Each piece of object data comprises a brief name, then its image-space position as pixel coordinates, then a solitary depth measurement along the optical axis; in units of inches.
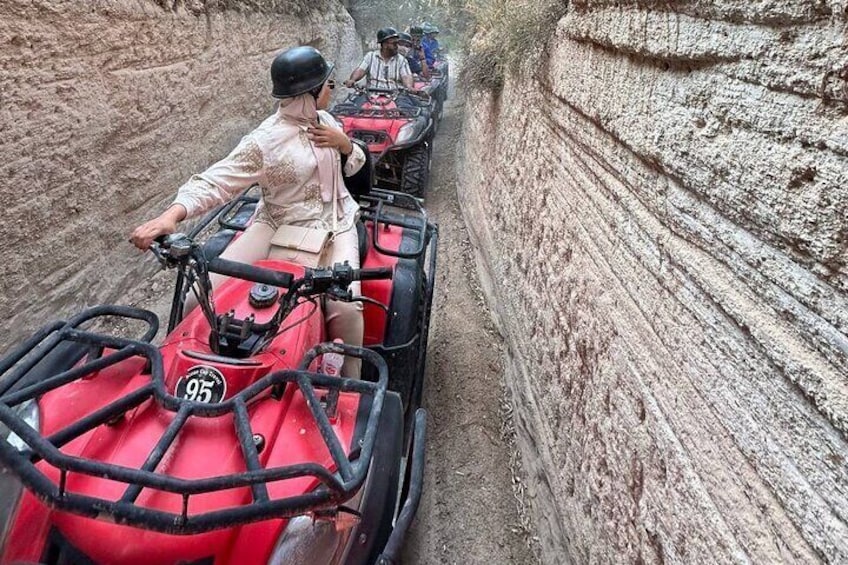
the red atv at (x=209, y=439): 54.4
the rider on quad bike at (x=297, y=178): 106.6
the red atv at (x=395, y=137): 258.2
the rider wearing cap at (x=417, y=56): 436.8
